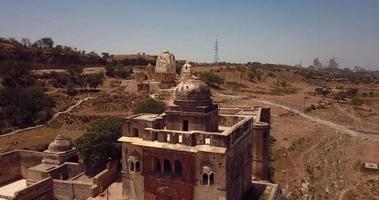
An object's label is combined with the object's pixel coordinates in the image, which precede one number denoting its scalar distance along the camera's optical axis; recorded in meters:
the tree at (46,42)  98.62
